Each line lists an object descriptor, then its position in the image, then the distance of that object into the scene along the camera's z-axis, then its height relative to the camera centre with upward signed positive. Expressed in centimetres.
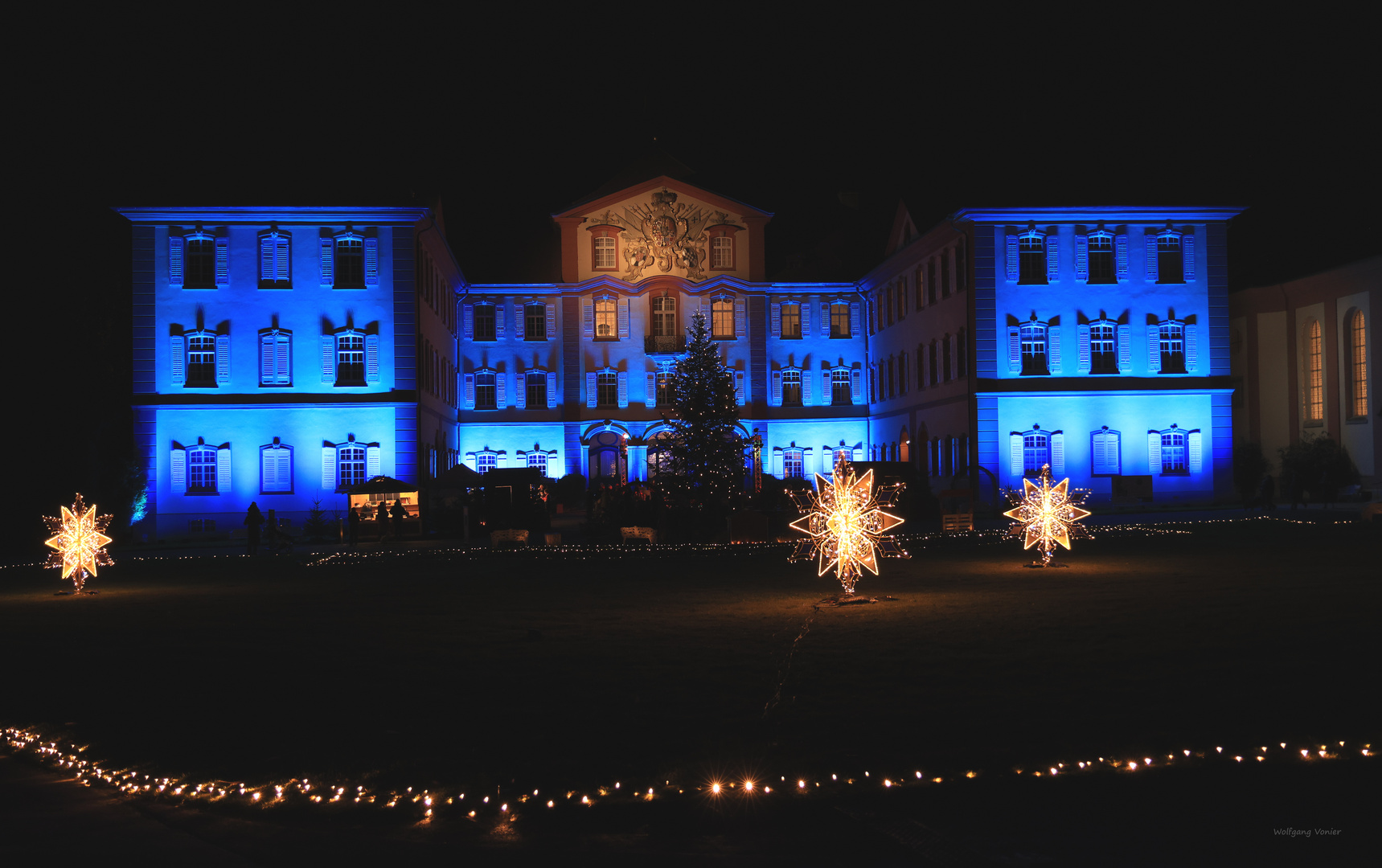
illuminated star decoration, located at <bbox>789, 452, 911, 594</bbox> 1738 -70
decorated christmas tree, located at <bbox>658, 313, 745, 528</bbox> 3947 +156
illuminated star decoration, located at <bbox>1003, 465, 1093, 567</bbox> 2292 -79
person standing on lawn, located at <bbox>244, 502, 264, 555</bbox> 3269 -118
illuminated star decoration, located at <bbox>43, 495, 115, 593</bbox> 2184 -106
